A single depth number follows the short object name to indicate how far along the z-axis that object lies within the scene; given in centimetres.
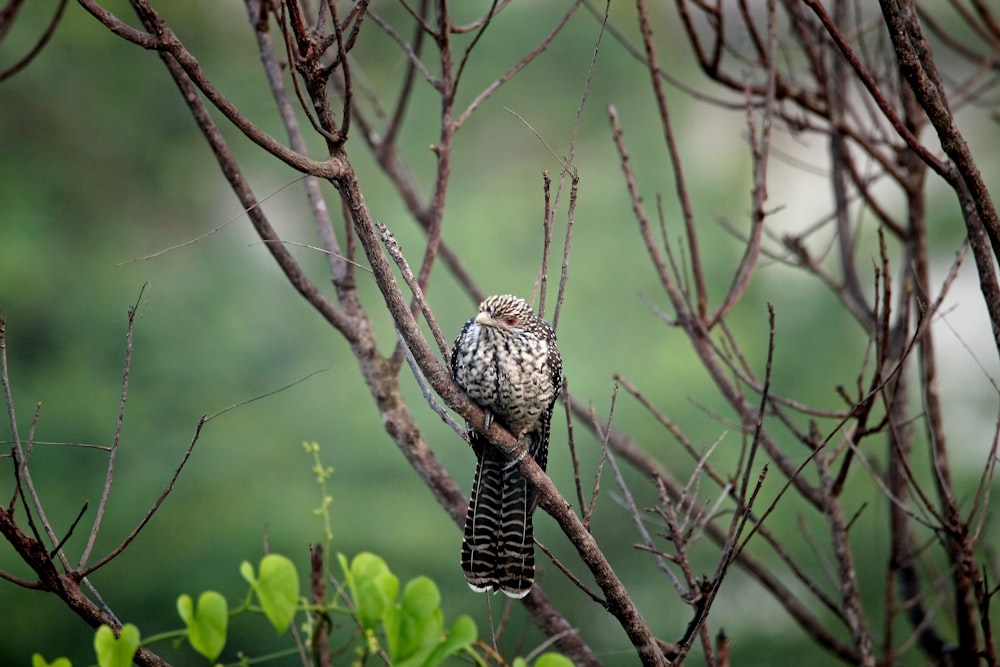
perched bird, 1461
